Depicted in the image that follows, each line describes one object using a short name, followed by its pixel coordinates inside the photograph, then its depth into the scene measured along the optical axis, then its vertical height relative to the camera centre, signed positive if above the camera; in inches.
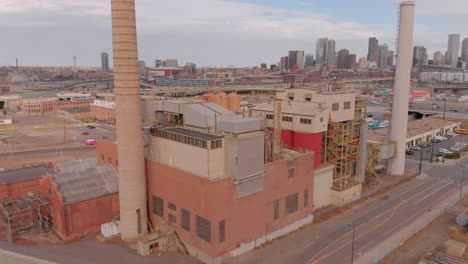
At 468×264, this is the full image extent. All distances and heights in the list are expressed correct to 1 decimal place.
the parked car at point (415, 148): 3272.9 -641.7
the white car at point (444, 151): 3072.8 -631.5
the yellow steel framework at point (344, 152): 2014.0 -426.6
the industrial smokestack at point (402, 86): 2349.9 -76.2
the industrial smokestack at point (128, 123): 1448.1 -196.2
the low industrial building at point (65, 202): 1551.4 -573.2
